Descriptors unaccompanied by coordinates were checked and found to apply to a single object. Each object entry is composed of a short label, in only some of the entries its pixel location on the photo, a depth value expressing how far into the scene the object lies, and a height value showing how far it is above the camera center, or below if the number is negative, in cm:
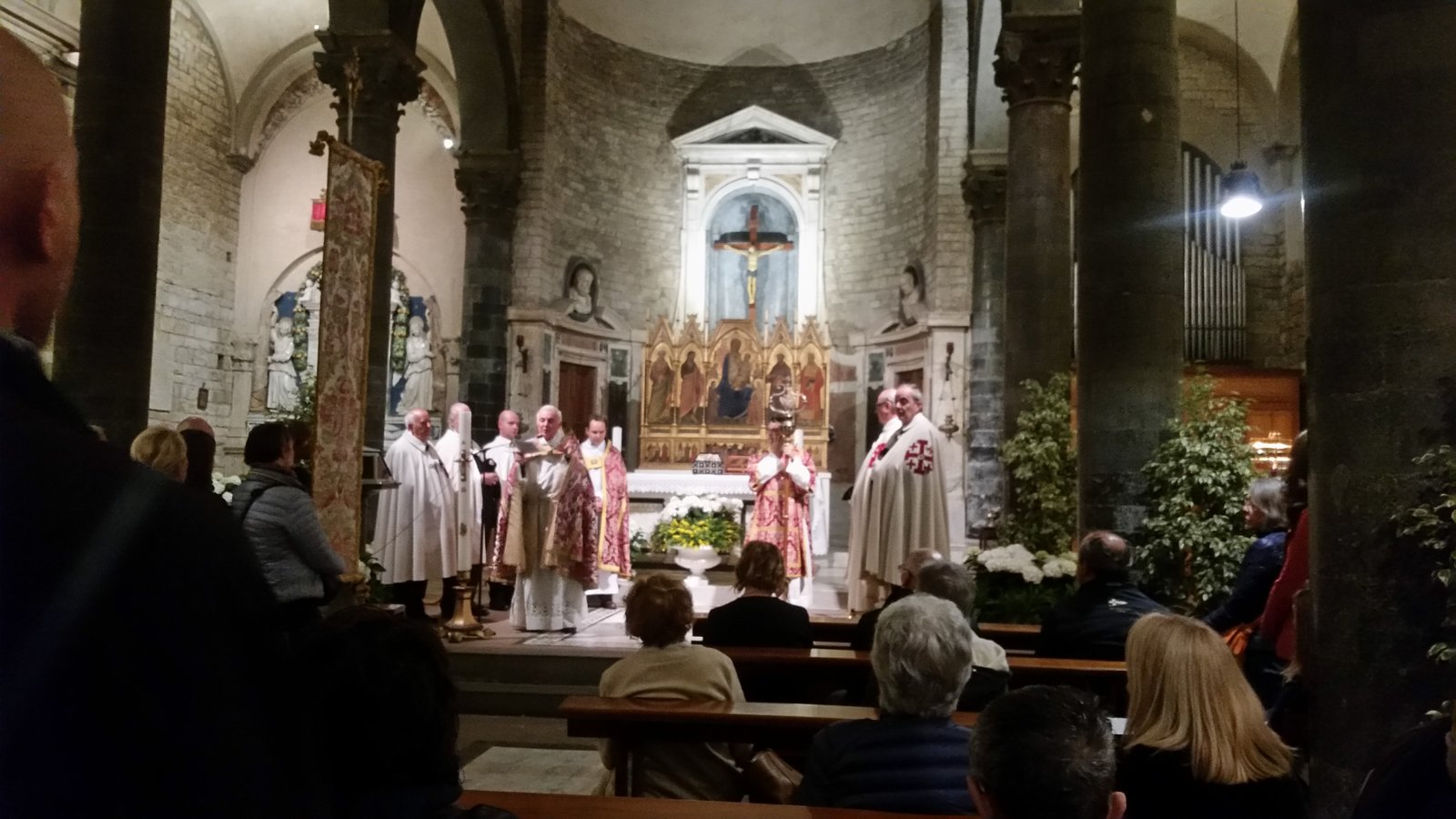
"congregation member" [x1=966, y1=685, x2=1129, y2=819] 165 -50
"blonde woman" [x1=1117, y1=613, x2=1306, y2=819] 214 -61
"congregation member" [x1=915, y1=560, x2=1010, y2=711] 343 -66
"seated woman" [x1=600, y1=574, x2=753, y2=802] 344 -79
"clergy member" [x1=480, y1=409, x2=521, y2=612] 913 -26
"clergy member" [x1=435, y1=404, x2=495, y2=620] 852 -45
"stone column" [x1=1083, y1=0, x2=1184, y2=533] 649 +139
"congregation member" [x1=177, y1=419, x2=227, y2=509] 407 -3
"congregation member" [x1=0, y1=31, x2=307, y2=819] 58 -12
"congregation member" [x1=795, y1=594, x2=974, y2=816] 242 -70
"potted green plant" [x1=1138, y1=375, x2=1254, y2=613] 591 -25
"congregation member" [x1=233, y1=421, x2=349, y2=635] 407 -31
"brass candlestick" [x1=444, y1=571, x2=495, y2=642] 775 -135
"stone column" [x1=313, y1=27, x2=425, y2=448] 998 +365
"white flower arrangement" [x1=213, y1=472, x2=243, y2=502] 712 -26
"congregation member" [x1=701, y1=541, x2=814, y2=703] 434 -75
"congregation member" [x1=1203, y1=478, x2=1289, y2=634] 435 -49
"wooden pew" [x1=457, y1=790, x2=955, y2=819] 226 -82
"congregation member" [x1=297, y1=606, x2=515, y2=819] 131 -37
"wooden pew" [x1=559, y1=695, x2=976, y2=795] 314 -84
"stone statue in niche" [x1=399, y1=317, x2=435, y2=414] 1728 +135
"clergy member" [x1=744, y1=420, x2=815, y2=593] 983 -43
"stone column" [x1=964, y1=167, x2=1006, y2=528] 1412 +186
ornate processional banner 621 +66
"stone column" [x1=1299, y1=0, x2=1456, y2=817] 337 +40
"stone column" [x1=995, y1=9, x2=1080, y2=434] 956 +268
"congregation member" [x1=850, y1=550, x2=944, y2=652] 461 -73
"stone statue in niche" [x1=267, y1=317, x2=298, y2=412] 1752 +144
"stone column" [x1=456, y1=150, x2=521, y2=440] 1587 +283
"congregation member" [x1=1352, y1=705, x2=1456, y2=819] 164 -52
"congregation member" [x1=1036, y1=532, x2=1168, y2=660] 424 -62
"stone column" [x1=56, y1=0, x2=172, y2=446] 631 +147
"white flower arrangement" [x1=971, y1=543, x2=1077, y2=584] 711 -70
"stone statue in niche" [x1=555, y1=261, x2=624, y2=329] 1684 +270
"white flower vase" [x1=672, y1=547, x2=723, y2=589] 1121 -115
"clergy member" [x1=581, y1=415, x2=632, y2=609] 921 -38
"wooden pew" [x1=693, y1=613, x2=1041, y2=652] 557 -97
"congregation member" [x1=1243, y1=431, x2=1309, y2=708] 405 -57
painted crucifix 1831 +405
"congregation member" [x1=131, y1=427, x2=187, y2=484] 371 -1
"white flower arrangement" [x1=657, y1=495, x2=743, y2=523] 1171 -56
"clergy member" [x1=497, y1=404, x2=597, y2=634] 818 -63
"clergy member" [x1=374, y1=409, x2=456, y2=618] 830 -57
